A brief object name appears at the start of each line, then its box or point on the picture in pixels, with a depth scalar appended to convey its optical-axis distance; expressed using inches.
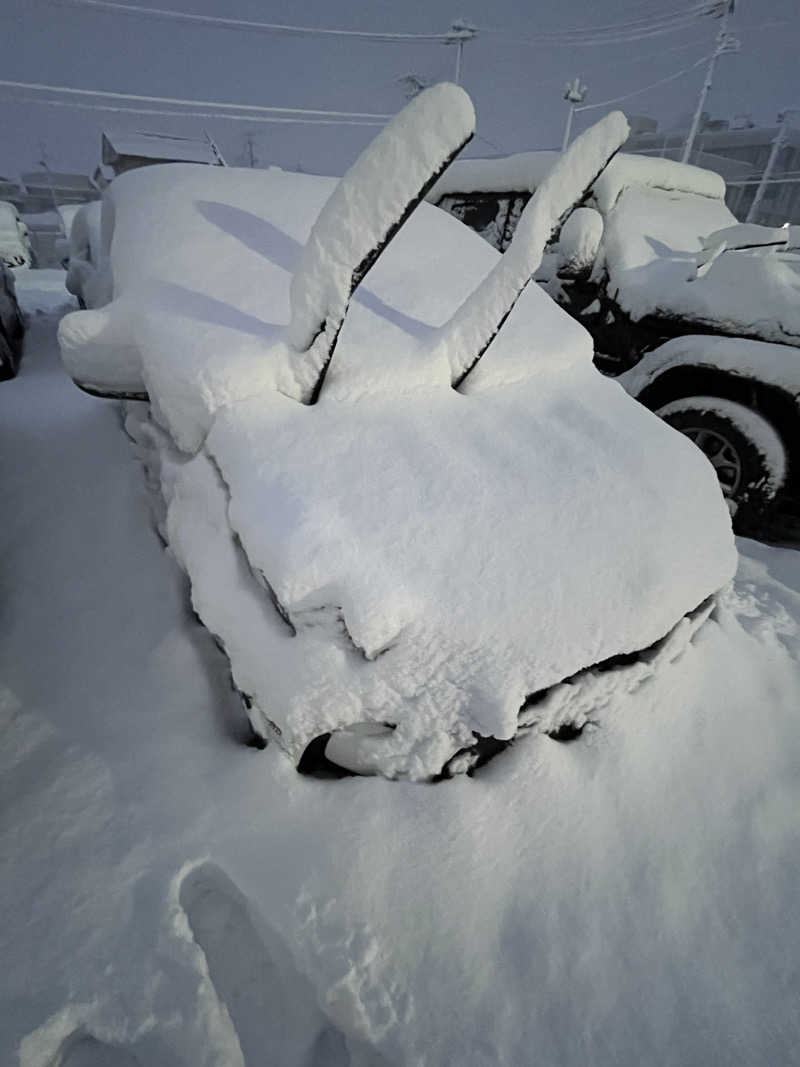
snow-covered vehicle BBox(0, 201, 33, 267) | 390.0
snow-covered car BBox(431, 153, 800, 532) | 109.2
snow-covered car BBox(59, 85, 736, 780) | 42.5
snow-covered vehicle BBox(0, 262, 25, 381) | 140.6
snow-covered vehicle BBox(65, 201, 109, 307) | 147.8
